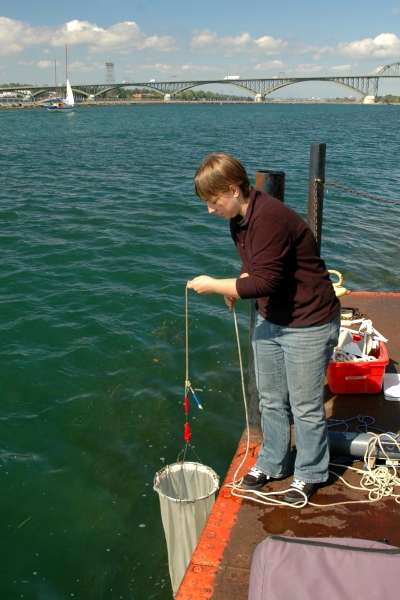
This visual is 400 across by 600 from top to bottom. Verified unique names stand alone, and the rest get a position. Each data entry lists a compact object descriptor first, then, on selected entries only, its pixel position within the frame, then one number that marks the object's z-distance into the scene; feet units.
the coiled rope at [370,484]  11.35
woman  9.16
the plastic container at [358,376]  15.11
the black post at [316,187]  17.69
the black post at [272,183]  11.75
